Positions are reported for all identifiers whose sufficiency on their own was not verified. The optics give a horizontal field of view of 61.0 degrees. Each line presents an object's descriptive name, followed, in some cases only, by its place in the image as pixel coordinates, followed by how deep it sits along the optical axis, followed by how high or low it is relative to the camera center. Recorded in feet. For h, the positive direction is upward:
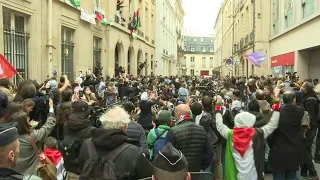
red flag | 19.86 +0.99
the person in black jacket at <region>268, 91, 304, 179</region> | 12.99 -2.96
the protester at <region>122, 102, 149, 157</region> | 11.80 -2.23
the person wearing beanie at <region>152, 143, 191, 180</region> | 5.96 -1.87
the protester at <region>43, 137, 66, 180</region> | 9.68 -2.63
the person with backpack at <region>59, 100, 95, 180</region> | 10.84 -2.23
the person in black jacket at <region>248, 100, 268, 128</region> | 13.94 -1.60
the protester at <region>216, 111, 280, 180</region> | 11.59 -2.89
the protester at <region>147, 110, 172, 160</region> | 12.16 -2.32
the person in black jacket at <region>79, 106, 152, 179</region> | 7.60 -2.02
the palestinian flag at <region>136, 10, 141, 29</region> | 72.25 +16.99
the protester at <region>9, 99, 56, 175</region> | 9.66 -2.33
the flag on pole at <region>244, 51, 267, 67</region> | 46.46 +4.27
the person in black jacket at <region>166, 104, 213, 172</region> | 11.23 -2.39
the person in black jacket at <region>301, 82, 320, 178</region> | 17.60 -1.80
